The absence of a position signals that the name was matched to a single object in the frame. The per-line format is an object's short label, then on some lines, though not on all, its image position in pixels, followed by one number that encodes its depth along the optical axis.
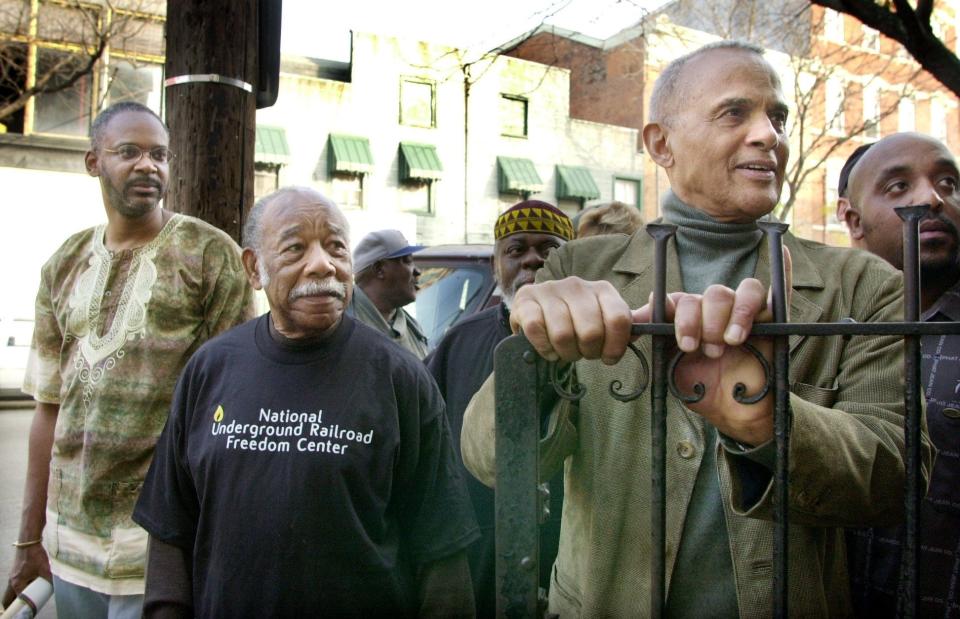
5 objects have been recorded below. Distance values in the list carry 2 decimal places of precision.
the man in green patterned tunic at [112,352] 2.52
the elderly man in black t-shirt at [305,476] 1.89
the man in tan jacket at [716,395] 1.21
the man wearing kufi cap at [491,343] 3.29
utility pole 3.01
